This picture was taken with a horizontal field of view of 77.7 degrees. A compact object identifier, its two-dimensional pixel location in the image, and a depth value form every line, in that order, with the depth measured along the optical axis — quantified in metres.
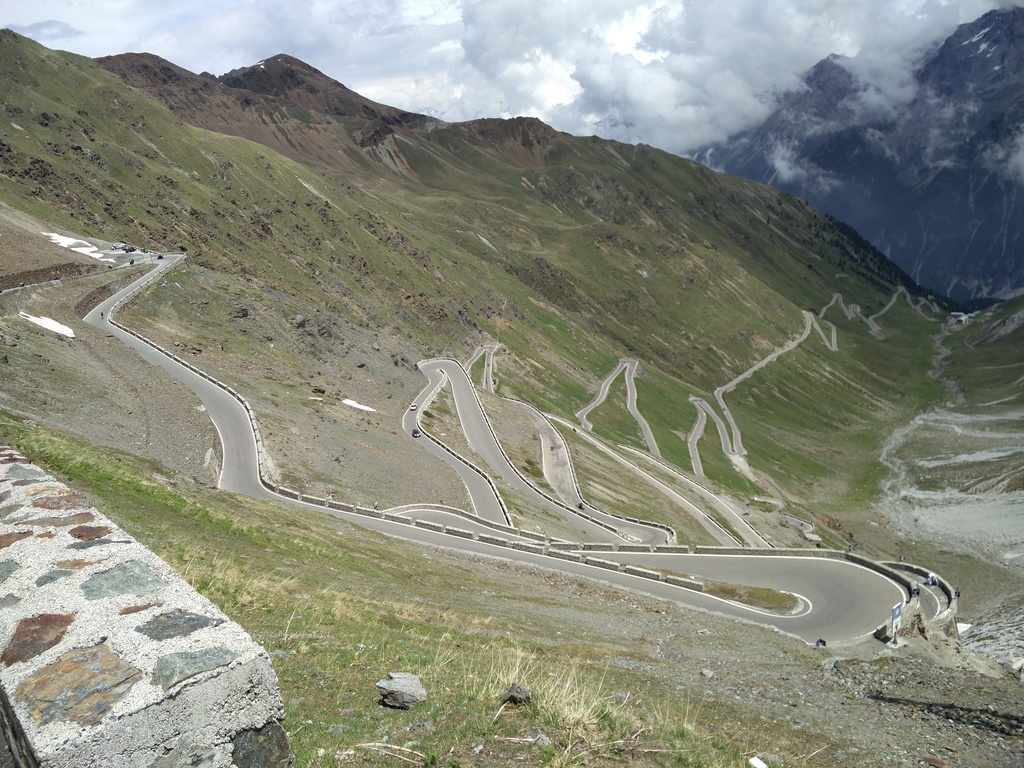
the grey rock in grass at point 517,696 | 9.98
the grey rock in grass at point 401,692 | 10.21
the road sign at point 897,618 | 33.54
